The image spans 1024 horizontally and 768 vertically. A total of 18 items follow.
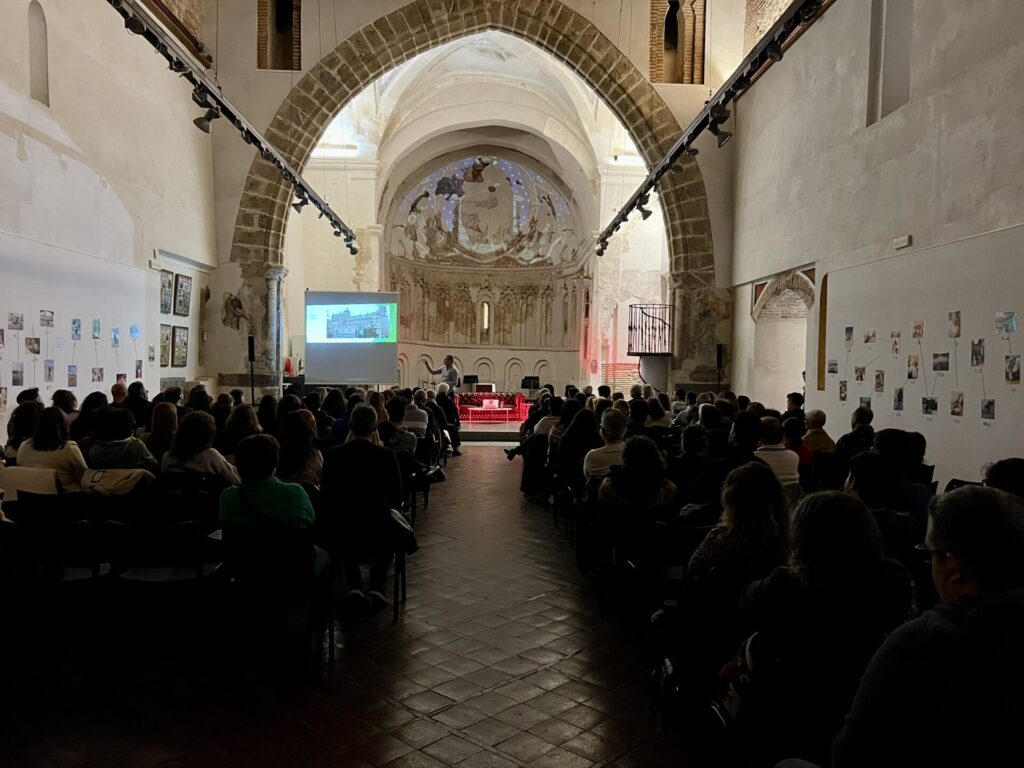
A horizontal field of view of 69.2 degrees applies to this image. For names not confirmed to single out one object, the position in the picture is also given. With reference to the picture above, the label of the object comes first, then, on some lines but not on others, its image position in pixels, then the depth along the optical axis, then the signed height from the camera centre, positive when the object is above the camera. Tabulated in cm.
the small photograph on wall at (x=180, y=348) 1205 +9
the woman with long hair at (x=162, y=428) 487 -49
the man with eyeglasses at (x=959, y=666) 130 -52
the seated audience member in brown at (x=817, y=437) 612 -56
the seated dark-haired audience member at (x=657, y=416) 804 -55
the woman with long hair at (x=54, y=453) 403 -56
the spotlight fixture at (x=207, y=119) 862 +279
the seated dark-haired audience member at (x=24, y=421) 477 -46
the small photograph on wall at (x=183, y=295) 1212 +97
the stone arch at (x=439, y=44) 1365 +494
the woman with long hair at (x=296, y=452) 445 -57
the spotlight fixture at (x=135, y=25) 701 +312
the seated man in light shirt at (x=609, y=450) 537 -62
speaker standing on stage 1806 -34
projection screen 1426 +37
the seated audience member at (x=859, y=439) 558 -53
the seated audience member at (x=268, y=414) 655 -52
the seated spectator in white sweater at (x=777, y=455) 453 -53
